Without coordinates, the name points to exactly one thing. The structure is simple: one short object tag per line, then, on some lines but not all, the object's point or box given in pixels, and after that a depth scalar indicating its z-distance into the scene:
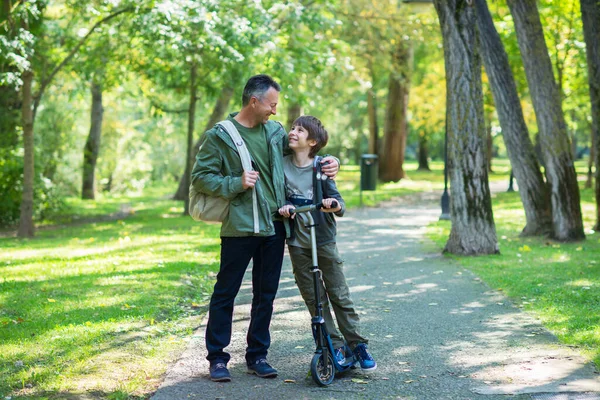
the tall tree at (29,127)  16.45
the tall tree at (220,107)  22.66
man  5.52
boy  5.67
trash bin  21.91
